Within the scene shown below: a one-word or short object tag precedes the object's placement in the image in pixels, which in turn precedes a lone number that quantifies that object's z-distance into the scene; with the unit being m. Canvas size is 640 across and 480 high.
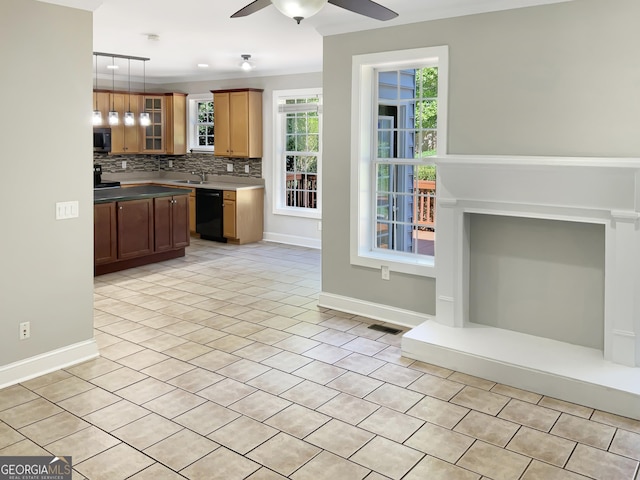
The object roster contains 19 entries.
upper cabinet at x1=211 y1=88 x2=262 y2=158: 8.64
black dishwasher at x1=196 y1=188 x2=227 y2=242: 8.73
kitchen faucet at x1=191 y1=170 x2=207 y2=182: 9.70
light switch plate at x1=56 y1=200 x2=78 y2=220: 3.86
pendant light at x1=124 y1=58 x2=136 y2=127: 8.48
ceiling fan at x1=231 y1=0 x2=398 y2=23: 2.42
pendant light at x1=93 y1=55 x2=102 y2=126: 7.20
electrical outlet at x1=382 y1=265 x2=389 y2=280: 4.96
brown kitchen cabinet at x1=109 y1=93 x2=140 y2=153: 9.36
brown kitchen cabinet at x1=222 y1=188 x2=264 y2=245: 8.57
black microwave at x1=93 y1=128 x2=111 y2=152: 9.04
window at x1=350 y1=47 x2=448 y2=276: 4.82
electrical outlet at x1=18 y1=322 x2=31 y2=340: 3.74
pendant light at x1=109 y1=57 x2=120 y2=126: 7.56
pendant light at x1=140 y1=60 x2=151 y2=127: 8.02
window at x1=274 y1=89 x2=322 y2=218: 8.37
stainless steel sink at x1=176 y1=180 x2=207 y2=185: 9.43
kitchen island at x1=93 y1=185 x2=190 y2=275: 6.54
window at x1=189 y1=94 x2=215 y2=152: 9.68
